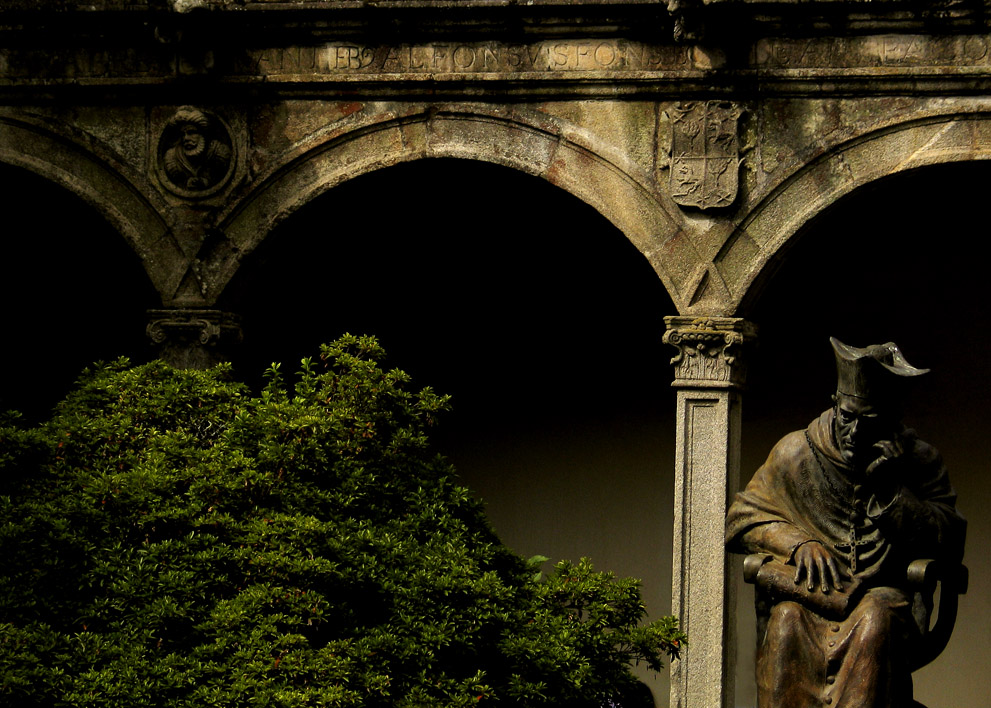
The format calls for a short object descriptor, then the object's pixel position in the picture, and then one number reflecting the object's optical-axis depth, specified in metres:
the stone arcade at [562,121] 16.12
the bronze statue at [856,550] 11.20
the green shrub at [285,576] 11.23
